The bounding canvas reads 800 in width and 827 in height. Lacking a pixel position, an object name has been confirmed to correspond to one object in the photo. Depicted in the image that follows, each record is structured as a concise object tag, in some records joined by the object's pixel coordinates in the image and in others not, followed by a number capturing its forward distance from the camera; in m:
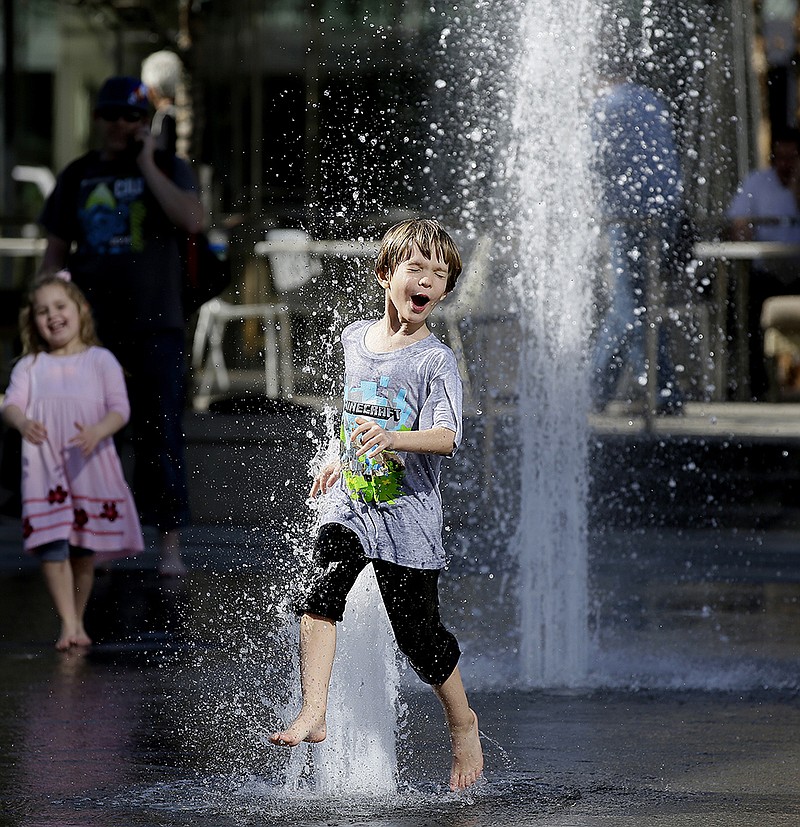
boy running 8.31
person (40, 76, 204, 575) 14.94
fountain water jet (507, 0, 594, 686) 12.30
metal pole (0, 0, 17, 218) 27.27
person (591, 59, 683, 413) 17.91
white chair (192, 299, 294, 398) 26.33
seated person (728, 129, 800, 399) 23.89
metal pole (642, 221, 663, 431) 19.89
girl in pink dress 13.29
